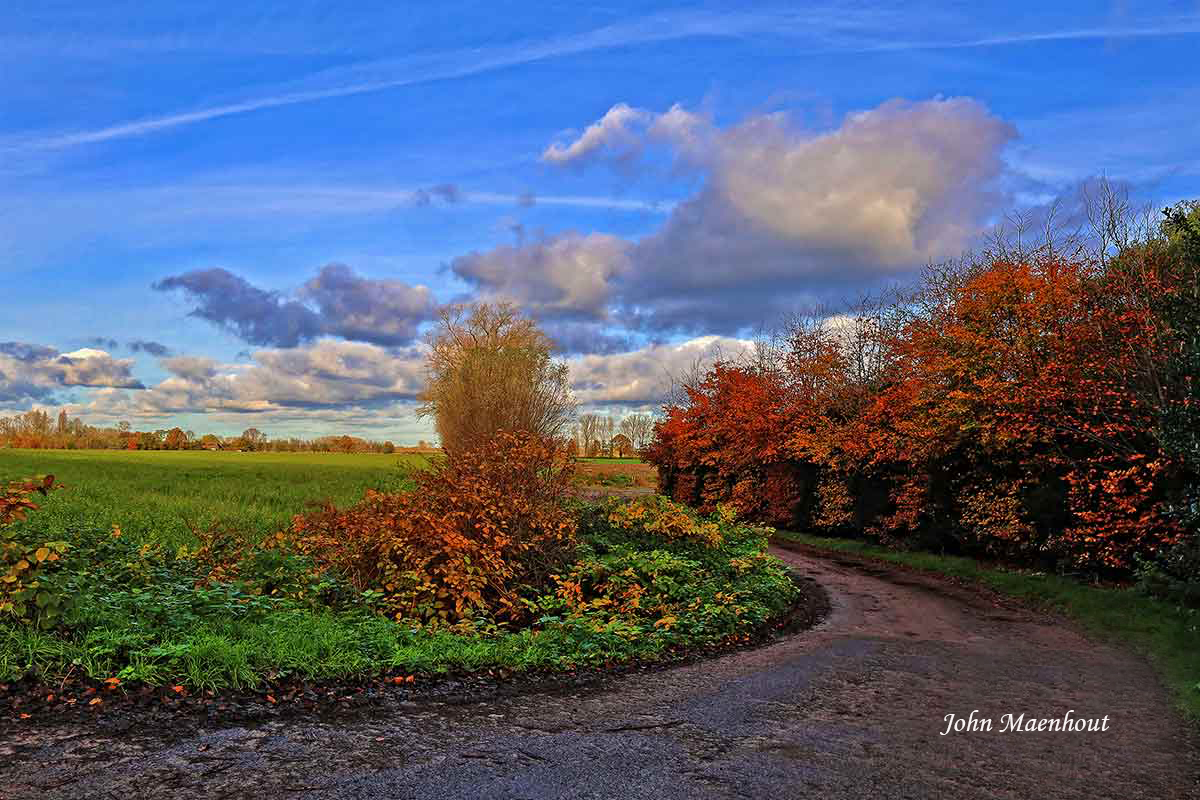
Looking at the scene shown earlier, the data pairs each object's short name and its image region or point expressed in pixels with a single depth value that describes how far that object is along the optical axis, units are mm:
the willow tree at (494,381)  35469
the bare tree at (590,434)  84844
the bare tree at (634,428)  84062
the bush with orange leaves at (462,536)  10305
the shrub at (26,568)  7383
